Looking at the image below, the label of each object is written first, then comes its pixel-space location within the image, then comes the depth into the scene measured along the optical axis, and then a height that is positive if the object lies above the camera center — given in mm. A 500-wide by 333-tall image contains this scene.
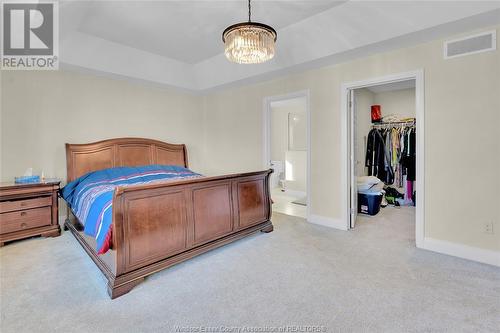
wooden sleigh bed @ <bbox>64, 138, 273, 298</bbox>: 2012 -553
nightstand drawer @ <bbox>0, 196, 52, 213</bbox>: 2932 -476
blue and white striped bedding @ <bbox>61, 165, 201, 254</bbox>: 2089 -310
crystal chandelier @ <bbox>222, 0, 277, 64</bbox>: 2061 +1009
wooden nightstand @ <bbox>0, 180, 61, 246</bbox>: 2936 -558
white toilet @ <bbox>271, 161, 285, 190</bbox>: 6917 -333
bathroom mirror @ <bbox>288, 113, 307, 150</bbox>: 6426 +800
